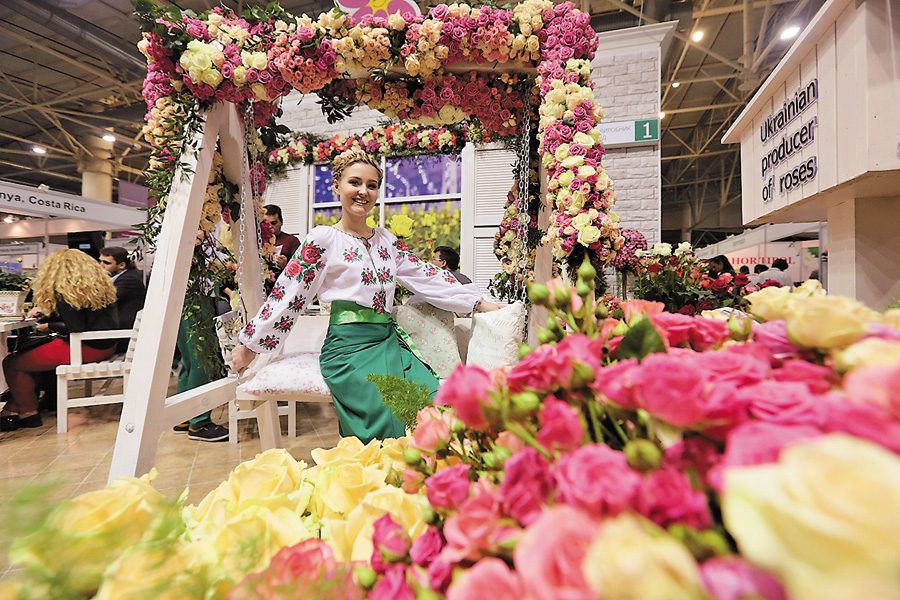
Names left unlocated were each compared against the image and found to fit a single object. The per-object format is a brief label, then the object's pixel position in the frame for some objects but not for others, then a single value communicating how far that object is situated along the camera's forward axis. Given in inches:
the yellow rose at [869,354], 9.9
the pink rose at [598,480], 8.3
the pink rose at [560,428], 10.7
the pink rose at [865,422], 7.5
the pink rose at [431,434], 15.2
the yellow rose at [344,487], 17.8
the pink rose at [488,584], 9.0
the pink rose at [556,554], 7.6
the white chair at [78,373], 122.0
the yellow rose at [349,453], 21.4
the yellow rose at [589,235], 58.6
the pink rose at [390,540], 12.9
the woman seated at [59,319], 130.0
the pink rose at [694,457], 9.6
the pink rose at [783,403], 8.7
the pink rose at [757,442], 7.5
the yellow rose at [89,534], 11.4
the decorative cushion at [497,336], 67.7
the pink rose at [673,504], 8.3
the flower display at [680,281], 91.2
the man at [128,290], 147.8
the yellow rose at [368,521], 14.9
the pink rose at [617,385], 10.5
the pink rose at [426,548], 12.7
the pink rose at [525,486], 10.6
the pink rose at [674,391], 9.1
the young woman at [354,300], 66.0
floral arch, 61.5
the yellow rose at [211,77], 61.4
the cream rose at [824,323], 11.1
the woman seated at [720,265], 140.4
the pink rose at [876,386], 8.1
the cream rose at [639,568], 6.4
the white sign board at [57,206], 269.6
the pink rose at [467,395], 12.4
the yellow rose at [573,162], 61.5
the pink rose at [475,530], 10.8
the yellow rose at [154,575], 10.9
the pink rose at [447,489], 12.9
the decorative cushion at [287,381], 68.7
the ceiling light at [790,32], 171.6
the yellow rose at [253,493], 17.4
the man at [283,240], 122.3
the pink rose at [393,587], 11.6
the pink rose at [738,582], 6.7
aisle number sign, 169.6
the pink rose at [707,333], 14.7
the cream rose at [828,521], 5.2
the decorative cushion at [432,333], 76.0
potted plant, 146.7
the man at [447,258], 151.3
